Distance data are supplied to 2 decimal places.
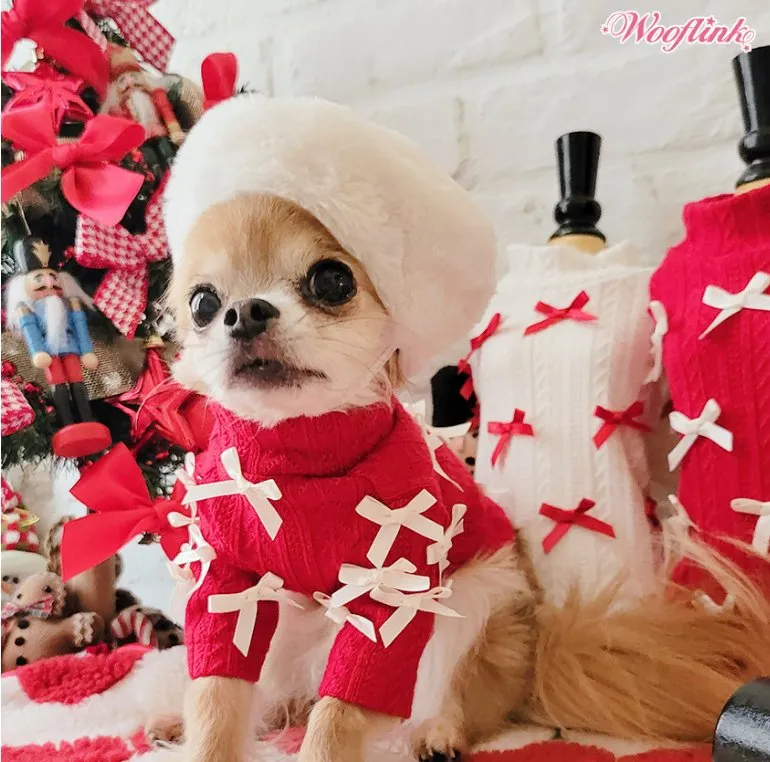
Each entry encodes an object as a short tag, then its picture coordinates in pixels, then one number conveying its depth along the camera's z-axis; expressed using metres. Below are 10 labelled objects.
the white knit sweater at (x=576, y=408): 0.79
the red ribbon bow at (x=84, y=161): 0.75
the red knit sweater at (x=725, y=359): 0.70
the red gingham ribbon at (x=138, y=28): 0.87
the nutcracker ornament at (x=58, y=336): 0.80
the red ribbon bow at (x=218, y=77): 0.86
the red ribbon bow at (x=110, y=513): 0.78
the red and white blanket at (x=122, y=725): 0.64
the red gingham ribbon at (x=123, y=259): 0.80
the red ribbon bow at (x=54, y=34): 0.79
